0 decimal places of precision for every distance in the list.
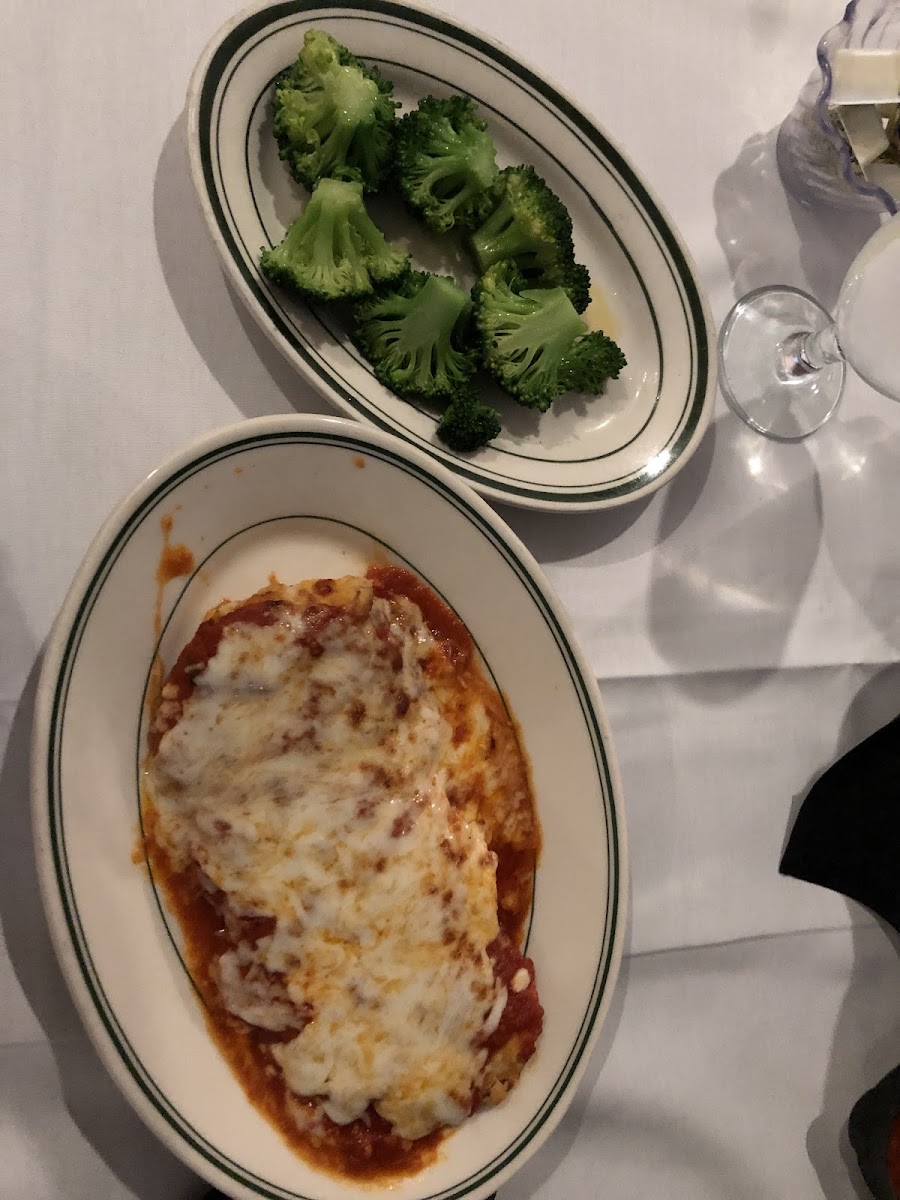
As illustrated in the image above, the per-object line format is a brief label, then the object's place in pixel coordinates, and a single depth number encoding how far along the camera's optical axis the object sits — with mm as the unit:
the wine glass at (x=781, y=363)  556
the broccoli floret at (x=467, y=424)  459
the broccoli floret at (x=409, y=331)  460
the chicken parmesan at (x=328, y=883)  400
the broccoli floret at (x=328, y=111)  446
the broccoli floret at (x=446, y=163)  469
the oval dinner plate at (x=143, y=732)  364
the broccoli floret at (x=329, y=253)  438
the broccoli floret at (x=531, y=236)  480
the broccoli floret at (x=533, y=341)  474
